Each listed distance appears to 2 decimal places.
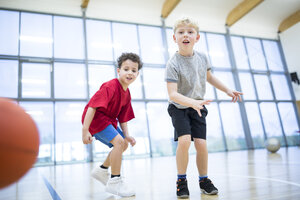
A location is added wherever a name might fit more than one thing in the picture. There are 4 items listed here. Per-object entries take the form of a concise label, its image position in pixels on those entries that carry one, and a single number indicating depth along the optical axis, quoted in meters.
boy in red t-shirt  1.57
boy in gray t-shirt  1.48
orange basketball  0.99
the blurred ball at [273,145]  4.85
